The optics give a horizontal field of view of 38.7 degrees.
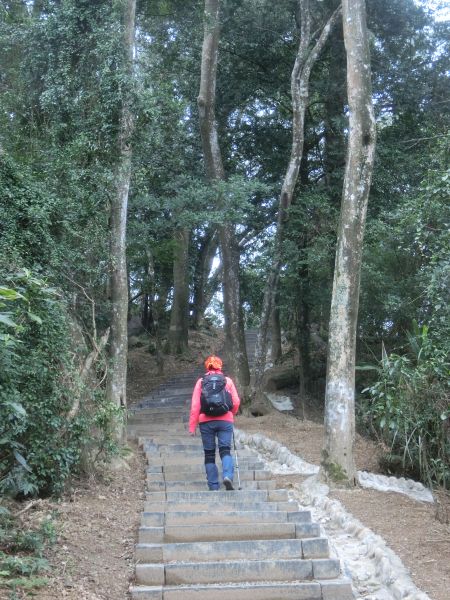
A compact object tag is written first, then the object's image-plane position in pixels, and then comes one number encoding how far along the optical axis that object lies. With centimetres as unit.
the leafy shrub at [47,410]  621
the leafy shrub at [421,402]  708
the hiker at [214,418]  742
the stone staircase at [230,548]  511
